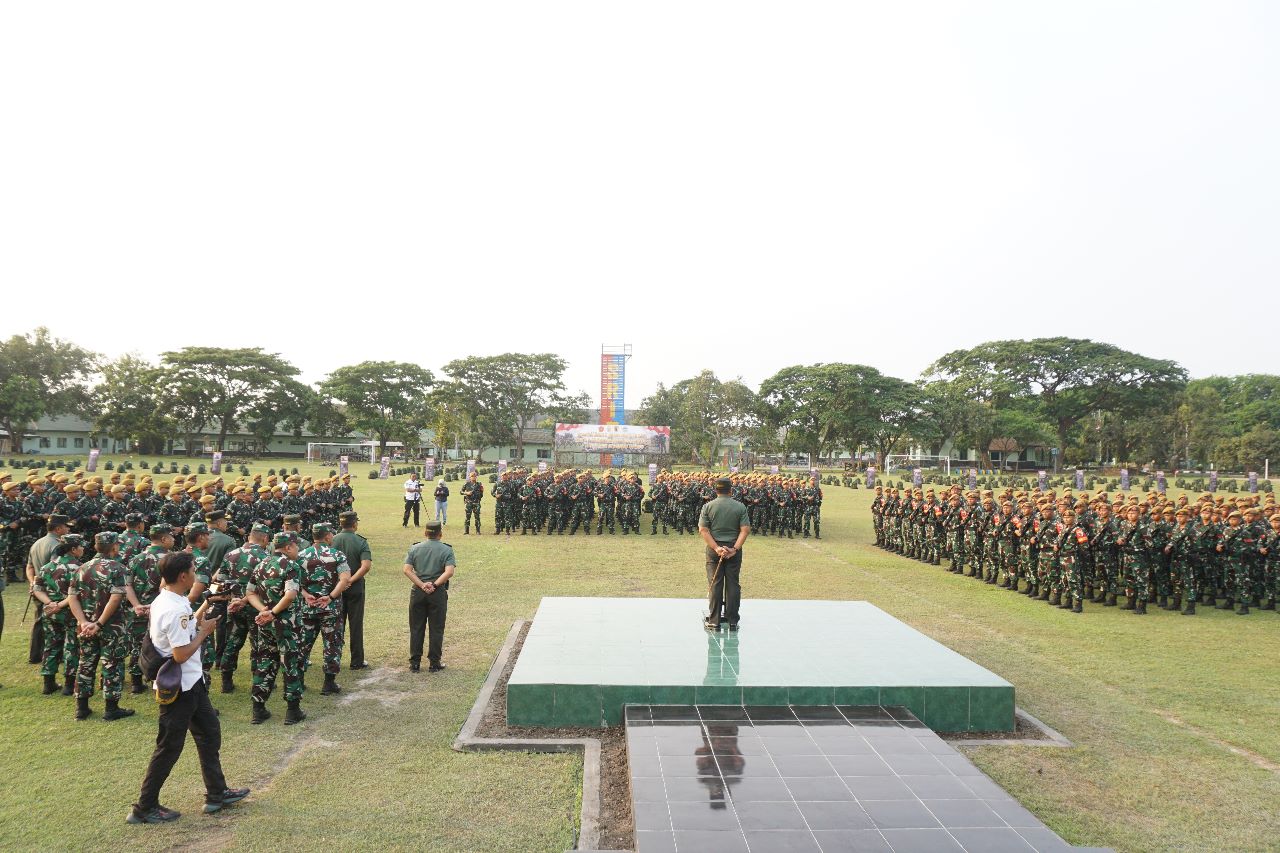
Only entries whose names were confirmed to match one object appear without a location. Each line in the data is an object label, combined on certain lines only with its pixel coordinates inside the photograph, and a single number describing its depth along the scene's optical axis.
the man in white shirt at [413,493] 18.42
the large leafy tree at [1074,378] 56.16
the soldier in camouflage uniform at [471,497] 17.91
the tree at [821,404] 55.19
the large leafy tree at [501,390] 58.16
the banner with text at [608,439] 50.47
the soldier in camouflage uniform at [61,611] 6.10
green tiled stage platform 5.78
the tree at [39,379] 47.34
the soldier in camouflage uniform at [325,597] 5.91
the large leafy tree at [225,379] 54.97
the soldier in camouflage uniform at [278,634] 5.77
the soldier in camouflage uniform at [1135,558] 10.73
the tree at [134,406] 52.50
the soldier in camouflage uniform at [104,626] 5.80
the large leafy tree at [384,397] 58.06
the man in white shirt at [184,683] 4.16
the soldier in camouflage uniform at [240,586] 5.99
